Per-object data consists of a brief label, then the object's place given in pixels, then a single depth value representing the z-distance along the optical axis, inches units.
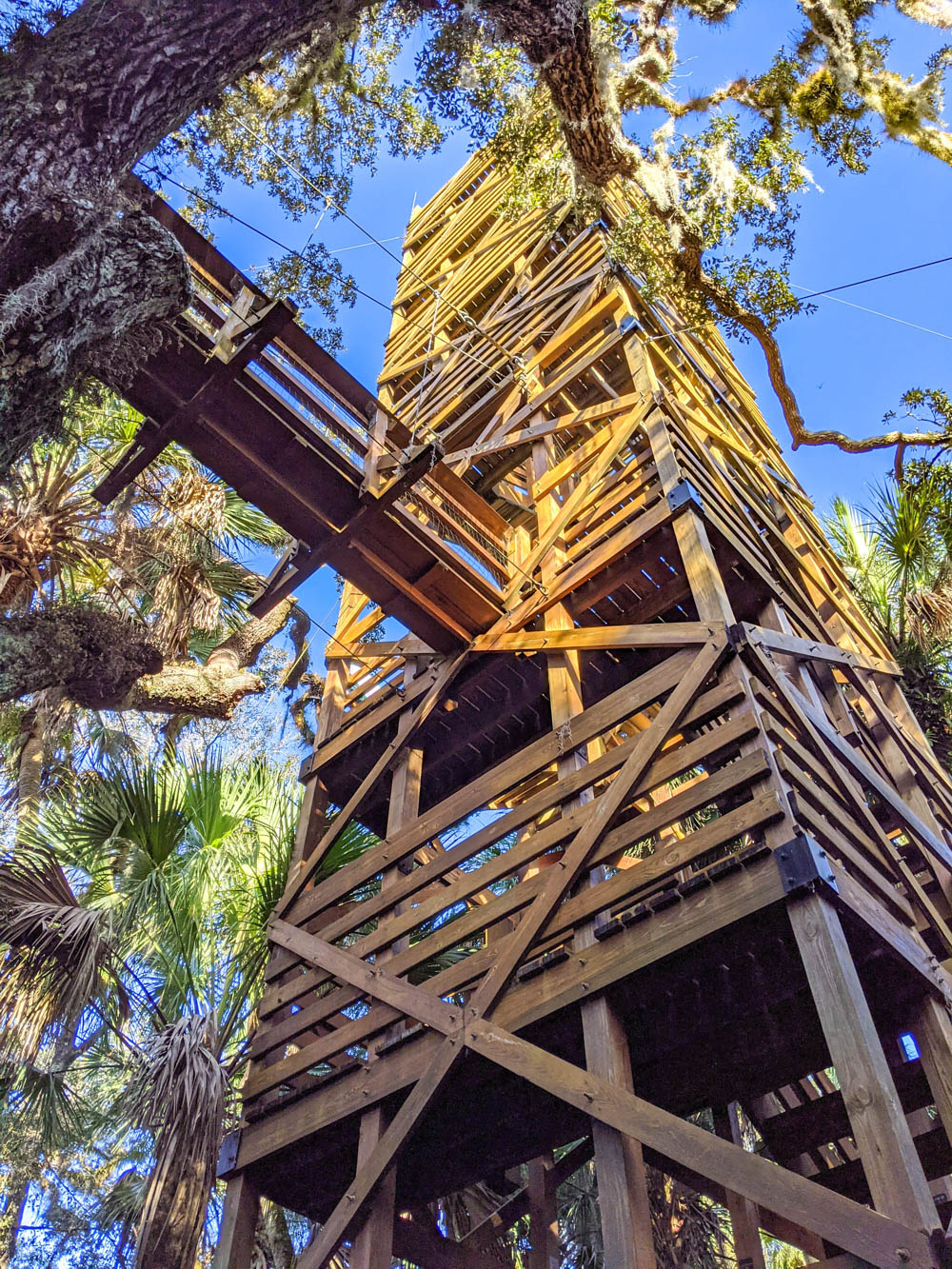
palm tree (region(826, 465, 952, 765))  403.2
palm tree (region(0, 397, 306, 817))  359.3
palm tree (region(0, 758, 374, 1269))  207.9
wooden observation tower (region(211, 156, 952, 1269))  165.2
